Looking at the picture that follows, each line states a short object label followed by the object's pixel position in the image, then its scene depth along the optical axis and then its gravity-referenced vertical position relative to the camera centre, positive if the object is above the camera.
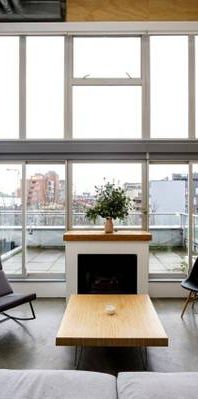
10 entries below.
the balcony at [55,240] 5.19 -0.54
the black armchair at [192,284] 4.14 -1.03
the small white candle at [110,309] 3.26 -1.04
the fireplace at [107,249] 4.71 -0.63
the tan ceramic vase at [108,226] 4.87 -0.29
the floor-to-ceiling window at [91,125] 5.12 +1.30
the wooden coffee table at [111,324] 2.67 -1.08
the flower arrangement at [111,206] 4.84 +0.01
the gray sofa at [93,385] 1.58 -0.92
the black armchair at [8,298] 3.66 -1.09
